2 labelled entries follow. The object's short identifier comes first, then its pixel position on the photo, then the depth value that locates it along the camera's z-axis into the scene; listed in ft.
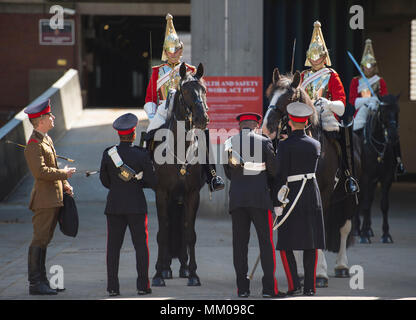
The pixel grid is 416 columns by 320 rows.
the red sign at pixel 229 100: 91.50
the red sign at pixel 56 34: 169.63
